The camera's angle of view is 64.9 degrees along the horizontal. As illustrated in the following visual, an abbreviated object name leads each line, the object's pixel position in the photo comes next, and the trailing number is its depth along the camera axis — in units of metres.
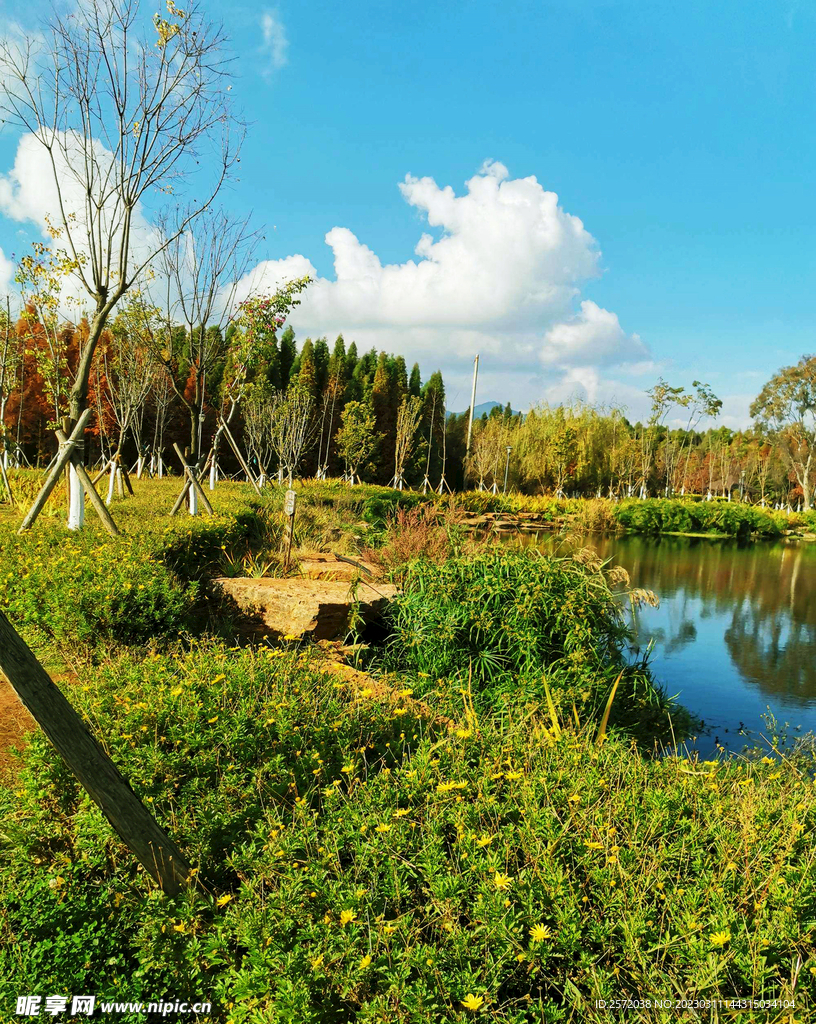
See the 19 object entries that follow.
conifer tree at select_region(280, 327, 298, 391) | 32.03
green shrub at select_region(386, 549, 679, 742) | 4.48
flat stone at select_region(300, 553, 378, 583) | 6.30
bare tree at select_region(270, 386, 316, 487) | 19.61
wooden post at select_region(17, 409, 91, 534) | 5.70
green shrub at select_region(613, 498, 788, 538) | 28.75
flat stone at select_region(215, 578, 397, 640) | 4.89
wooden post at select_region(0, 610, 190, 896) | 1.53
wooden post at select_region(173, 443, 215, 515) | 8.48
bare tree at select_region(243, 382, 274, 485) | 20.72
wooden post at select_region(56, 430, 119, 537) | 5.82
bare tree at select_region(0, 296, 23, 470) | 10.91
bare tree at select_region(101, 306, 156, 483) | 14.16
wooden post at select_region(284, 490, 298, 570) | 6.00
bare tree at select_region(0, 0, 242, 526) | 5.82
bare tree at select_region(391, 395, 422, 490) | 28.03
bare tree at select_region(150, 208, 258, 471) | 8.98
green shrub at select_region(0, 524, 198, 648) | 4.03
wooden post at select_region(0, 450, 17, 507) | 9.40
